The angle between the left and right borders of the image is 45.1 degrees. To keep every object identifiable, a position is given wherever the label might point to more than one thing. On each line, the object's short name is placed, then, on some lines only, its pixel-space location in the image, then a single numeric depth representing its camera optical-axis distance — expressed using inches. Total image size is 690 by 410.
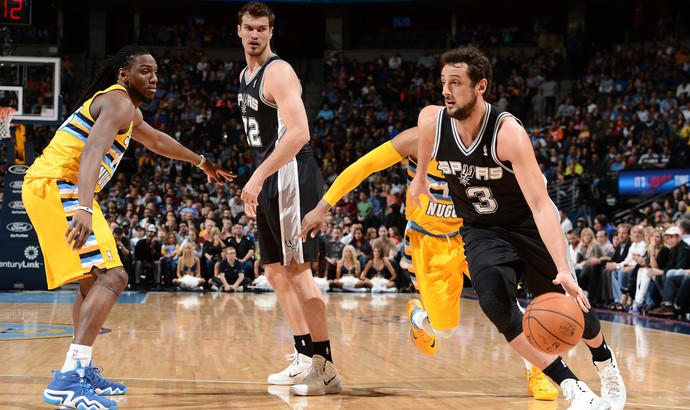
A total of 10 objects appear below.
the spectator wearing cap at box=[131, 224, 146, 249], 582.2
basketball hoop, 494.6
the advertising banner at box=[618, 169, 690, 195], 592.7
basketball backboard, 494.0
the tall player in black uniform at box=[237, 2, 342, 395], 188.5
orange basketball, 146.6
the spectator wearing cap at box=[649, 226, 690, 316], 386.6
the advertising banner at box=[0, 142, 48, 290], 506.6
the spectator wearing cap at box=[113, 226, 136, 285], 555.2
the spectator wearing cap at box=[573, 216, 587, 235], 528.7
